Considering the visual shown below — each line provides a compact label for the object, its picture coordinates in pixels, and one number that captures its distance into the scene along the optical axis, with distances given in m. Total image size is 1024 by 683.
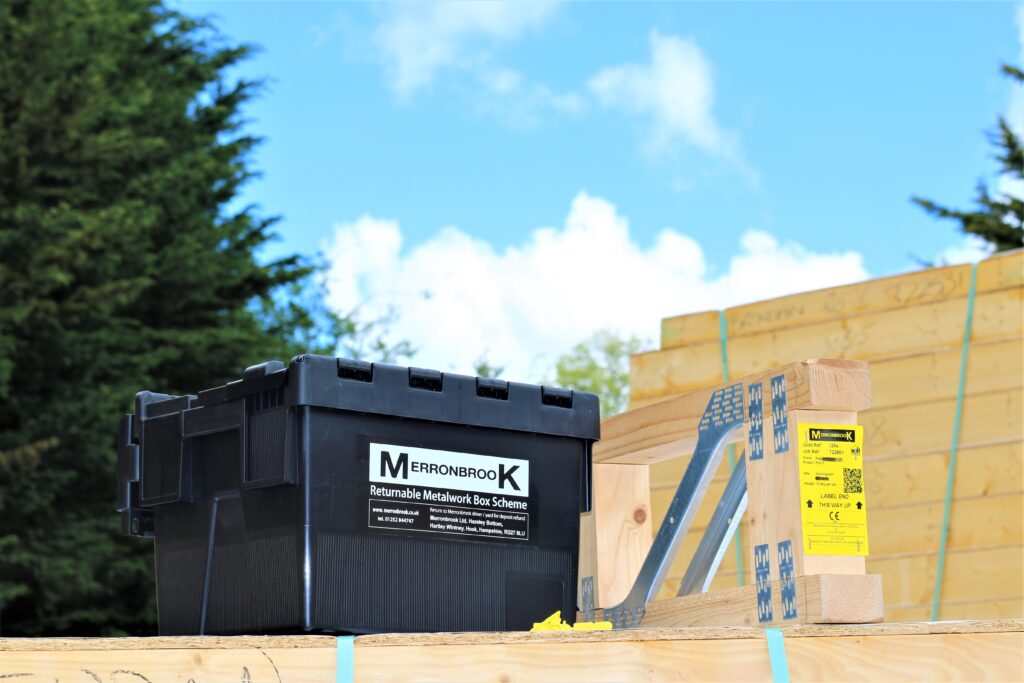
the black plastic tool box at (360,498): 2.39
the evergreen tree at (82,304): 14.26
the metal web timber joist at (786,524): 2.30
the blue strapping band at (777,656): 1.99
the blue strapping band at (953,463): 5.91
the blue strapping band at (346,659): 1.94
